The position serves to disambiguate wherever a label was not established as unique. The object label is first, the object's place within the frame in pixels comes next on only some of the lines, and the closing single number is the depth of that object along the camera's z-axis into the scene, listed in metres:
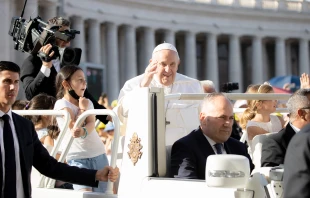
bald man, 12.33
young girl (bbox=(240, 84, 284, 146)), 19.09
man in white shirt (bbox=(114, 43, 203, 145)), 15.37
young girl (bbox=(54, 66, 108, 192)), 16.61
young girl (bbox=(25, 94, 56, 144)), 19.84
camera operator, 20.21
